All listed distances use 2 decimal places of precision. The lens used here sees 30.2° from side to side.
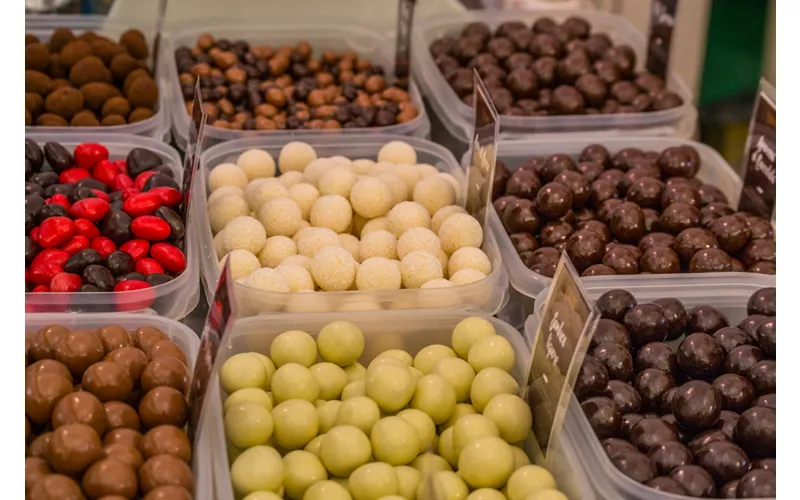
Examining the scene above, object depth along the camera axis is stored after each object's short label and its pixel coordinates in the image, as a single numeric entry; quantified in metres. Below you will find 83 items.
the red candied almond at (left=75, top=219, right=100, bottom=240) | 0.87
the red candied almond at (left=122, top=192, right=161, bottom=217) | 0.88
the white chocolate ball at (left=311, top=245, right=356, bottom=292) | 0.86
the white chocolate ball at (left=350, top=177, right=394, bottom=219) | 0.93
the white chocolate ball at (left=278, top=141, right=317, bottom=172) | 1.00
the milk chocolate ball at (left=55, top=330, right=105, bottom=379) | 0.74
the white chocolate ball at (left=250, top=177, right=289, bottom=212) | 0.94
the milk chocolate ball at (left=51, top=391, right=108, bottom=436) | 0.69
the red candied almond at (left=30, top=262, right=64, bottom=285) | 0.84
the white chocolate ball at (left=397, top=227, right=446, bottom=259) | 0.89
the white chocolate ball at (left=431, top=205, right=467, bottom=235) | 0.93
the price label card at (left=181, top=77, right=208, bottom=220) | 0.86
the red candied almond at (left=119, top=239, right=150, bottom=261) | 0.86
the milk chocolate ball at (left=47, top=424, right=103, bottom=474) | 0.67
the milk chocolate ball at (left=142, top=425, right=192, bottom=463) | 0.70
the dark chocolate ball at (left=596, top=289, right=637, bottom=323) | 0.84
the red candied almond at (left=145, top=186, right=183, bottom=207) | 0.90
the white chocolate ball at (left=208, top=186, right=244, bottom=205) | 0.94
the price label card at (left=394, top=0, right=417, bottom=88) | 1.11
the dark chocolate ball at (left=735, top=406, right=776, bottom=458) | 0.74
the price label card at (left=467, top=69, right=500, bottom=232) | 0.87
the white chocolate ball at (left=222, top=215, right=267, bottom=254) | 0.89
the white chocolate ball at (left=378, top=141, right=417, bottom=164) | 1.00
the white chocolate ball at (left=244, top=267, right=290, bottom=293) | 0.84
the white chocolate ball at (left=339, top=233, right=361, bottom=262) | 0.91
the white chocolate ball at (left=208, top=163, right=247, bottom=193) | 0.96
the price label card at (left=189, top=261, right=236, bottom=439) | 0.68
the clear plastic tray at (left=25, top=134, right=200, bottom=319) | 0.82
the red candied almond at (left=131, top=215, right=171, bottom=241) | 0.87
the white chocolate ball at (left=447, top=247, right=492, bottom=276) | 0.88
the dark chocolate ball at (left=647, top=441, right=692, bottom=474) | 0.73
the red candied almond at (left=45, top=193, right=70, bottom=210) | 0.90
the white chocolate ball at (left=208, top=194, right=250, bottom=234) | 0.92
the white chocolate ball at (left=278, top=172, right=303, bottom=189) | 0.97
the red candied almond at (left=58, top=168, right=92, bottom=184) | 0.95
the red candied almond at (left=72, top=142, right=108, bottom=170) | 0.97
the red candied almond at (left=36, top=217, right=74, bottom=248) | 0.86
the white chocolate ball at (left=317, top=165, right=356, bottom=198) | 0.94
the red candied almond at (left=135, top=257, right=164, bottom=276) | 0.85
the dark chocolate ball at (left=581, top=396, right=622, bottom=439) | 0.75
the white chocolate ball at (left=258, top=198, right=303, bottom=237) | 0.91
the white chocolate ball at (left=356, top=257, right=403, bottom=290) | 0.86
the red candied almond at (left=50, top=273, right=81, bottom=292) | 0.83
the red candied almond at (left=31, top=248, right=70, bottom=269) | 0.85
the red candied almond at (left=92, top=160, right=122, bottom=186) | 0.95
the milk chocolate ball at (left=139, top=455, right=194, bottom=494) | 0.68
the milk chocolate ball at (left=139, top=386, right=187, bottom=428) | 0.72
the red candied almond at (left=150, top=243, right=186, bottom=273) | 0.86
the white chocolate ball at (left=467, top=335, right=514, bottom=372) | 0.79
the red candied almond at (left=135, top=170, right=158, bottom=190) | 0.94
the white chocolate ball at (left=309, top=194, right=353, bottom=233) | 0.92
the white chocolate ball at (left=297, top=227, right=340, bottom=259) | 0.89
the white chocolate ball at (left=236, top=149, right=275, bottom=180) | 0.98
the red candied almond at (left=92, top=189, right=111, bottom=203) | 0.92
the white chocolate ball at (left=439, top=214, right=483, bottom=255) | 0.90
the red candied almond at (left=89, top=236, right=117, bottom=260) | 0.86
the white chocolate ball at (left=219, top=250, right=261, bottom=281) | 0.87
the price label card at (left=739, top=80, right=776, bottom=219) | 0.94
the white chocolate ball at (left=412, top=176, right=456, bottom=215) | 0.95
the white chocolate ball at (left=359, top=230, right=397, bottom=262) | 0.90
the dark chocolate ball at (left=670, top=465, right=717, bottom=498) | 0.71
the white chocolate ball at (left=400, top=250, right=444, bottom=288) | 0.87
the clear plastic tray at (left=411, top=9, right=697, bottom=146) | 1.07
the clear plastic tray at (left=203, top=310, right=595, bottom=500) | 0.81
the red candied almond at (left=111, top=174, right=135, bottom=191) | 0.95
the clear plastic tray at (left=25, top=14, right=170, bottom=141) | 1.14
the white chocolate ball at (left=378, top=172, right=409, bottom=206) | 0.95
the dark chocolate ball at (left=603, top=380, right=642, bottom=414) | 0.77
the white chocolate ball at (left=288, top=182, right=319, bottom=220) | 0.94
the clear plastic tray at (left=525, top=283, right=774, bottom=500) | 0.72
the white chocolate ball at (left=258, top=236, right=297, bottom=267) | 0.89
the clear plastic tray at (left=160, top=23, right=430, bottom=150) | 1.18
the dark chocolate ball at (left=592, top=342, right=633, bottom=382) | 0.79
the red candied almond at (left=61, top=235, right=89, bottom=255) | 0.86
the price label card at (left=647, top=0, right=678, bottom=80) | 1.13
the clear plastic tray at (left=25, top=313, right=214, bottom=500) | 0.79
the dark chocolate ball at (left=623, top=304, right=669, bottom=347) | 0.82
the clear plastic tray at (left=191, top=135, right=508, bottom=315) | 0.83
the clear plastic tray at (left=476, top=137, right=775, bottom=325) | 0.88
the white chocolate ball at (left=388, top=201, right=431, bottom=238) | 0.92
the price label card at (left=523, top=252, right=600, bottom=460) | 0.71
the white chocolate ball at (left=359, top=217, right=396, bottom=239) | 0.93
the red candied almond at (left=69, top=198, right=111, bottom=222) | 0.88
